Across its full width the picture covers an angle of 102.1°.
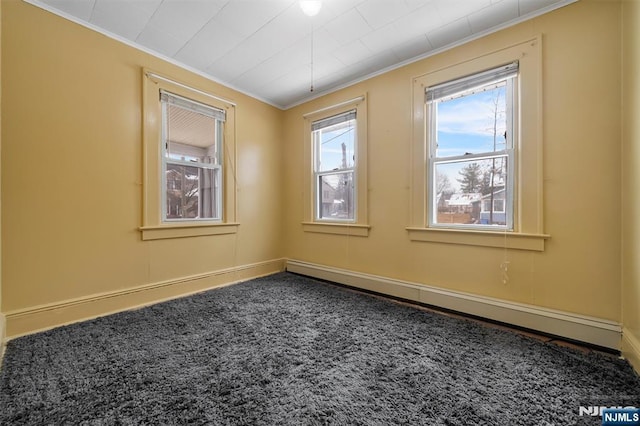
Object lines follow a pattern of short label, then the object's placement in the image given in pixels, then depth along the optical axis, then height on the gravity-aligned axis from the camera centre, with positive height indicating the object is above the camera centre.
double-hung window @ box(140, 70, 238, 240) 2.70 +0.62
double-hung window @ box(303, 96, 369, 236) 3.23 +0.59
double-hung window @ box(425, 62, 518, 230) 2.29 +0.61
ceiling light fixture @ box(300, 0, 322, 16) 1.93 +1.57
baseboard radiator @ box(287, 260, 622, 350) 1.85 -0.85
